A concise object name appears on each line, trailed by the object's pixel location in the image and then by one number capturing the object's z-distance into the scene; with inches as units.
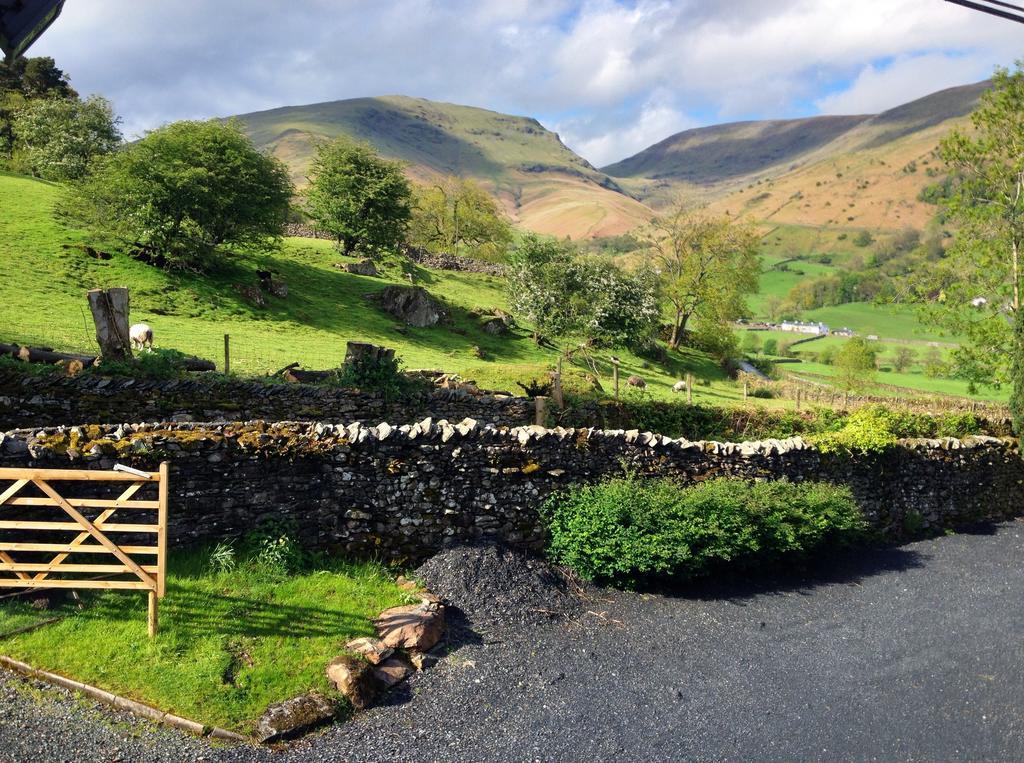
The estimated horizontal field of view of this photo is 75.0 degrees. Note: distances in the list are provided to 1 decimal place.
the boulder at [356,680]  307.9
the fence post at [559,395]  709.2
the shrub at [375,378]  659.4
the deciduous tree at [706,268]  1793.8
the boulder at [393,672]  324.5
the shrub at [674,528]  433.1
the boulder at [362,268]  1701.4
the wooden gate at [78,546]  306.7
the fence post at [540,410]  673.6
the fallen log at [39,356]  565.0
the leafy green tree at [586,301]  1182.9
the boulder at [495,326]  1503.4
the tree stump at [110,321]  610.2
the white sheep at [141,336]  833.6
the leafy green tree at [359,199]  1732.9
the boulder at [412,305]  1435.8
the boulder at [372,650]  332.8
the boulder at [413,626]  348.2
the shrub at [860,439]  549.3
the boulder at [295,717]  282.4
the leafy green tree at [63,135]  1759.4
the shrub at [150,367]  568.4
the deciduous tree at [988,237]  939.3
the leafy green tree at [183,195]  1237.1
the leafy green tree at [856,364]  1541.5
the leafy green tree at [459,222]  2876.5
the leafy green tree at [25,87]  2091.5
